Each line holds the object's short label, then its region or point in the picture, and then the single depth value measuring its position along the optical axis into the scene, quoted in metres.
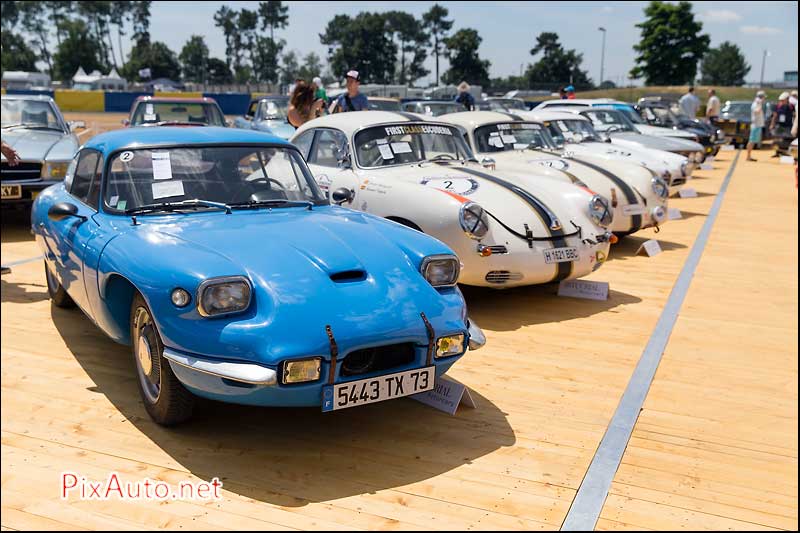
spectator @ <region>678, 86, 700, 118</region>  23.80
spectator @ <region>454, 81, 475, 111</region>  15.34
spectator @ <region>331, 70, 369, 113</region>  10.11
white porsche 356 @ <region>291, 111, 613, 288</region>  5.90
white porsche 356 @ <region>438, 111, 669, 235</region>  8.58
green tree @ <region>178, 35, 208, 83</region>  110.76
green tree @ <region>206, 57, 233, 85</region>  108.00
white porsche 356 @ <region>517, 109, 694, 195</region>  10.98
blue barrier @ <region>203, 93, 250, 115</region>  40.22
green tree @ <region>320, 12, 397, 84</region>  88.50
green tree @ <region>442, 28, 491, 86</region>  87.44
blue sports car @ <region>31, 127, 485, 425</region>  3.33
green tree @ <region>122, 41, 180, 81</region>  102.56
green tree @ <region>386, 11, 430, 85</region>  104.15
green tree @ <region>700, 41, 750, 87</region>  118.12
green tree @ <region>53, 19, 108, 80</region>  98.79
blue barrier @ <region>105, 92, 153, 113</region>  43.50
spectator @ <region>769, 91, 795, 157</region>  24.97
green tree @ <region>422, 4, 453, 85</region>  106.88
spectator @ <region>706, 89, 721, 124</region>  24.81
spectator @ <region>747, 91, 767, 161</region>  22.11
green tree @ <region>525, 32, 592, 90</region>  98.94
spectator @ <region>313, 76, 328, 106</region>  12.51
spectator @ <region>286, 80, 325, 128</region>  9.94
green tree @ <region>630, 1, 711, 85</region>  80.62
